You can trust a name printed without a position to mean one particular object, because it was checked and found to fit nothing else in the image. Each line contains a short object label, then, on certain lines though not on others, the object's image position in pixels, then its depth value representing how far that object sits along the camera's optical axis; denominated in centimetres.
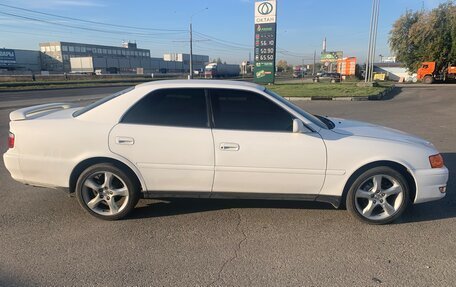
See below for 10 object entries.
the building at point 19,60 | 8350
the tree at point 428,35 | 4259
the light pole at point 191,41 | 4519
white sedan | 378
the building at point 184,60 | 11638
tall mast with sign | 3359
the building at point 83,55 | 10025
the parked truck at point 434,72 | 4119
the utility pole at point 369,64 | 3128
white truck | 6741
